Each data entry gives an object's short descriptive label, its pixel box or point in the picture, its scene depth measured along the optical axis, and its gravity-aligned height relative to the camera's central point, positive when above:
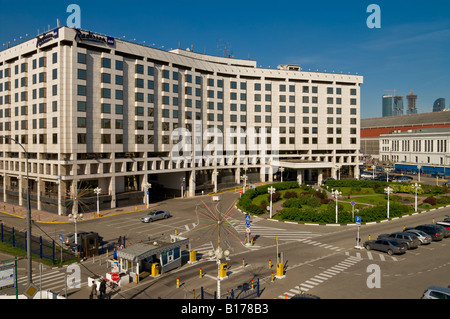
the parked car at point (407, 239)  33.53 -8.85
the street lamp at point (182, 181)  72.19 -6.31
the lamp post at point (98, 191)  52.97 -6.09
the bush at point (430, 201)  57.48 -8.51
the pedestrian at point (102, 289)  23.09 -9.37
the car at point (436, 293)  19.36 -8.27
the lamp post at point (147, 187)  60.16 -6.25
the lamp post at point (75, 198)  48.19 -6.30
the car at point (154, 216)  48.69 -9.38
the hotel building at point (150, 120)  55.31 +6.95
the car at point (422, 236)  35.09 -8.94
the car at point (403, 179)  89.34 -7.45
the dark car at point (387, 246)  31.75 -9.11
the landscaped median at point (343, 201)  47.62 -8.65
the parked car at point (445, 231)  37.81 -9.01
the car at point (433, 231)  36.97 -8.89
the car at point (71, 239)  36.83 -9.78
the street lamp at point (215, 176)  80.56 -5.73
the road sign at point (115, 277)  22.42 -8.30
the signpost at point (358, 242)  34.10 -9.30
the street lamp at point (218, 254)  20.28 -6.46
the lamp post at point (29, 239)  21.47 -5.57
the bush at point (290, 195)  64.32 -8.25
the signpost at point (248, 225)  36.53 -7.98
